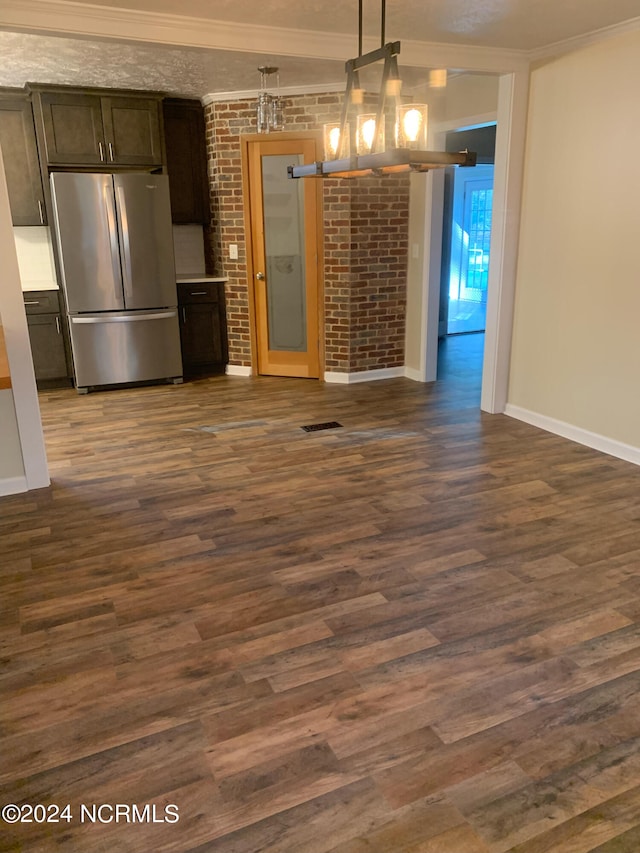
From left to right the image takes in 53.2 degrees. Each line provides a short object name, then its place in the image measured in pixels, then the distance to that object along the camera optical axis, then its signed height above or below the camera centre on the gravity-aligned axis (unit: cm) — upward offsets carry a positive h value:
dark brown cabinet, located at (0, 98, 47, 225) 521 +58
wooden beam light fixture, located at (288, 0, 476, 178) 219 +33
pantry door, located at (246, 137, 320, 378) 563 -24
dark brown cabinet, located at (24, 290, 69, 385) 547 -85
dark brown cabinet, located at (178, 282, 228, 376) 603 -87
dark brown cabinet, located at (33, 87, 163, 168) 522 +84
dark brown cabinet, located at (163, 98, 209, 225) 577 +63
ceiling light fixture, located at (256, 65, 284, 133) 378 +65
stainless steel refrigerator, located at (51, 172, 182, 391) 521 -33
